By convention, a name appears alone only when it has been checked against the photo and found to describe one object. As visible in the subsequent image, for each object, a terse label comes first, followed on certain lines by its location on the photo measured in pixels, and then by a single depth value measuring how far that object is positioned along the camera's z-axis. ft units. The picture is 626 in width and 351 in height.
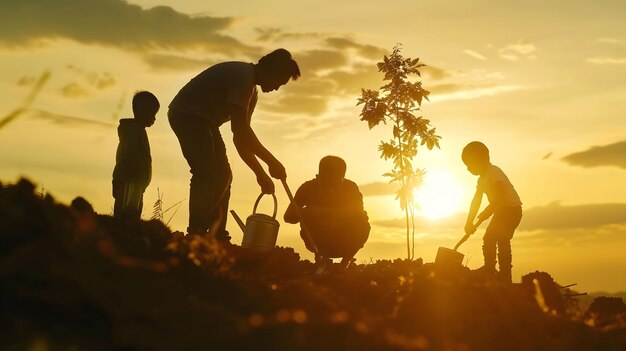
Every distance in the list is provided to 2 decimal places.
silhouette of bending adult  21.74
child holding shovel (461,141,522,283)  30.45
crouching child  25.23
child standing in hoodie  24.22
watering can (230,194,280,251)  21.62
